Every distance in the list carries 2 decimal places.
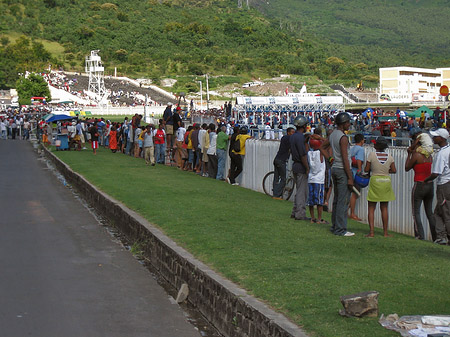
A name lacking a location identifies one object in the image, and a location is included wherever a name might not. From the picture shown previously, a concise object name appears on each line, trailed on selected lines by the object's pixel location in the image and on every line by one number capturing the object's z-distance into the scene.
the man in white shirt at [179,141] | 25.08
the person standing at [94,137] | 32.59
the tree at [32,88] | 99.38
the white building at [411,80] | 119.50
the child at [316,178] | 11.95
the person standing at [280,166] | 15.85
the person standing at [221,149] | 21.05
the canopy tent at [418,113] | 45.05
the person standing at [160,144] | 26.53
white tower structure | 104.50
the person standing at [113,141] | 35.09
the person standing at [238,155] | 19.78
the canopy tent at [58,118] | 39.50
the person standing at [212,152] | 21.59
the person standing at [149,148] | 25.78
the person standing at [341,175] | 10.34
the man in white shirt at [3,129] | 52.77
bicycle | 16.45
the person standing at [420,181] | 11.26
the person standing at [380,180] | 10.77
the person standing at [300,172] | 12.32
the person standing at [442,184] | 10.72
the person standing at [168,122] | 27.09
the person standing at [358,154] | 11.85
